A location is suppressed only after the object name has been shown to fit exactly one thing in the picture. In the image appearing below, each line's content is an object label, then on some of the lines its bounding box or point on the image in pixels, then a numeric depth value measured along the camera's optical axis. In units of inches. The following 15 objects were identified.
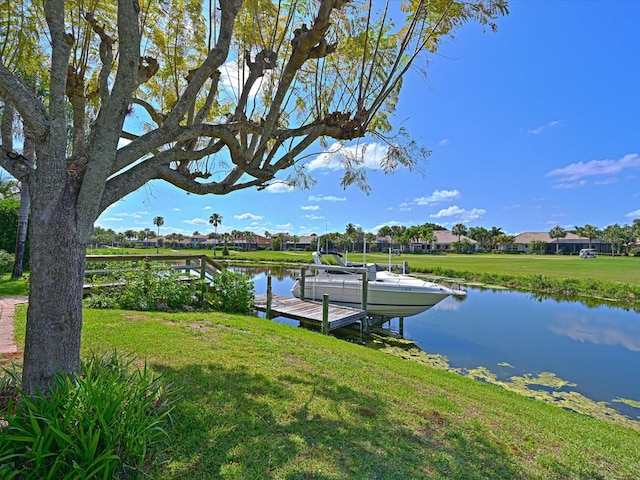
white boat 445.1
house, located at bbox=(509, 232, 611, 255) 2767.0
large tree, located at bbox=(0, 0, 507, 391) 101.3
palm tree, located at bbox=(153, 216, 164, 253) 3019.2
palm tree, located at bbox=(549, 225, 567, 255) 2755.9
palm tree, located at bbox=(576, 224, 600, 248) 2689.5
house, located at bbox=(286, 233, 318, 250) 3485.7
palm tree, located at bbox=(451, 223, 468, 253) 2847.0
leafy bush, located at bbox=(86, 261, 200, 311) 311.9
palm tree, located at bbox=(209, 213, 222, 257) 2611.0
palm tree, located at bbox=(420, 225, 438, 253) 2815.0
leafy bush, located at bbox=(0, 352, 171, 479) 78.4
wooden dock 386.0
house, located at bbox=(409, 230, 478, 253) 2903.5
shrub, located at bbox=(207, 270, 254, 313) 361.1
